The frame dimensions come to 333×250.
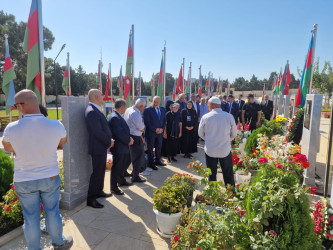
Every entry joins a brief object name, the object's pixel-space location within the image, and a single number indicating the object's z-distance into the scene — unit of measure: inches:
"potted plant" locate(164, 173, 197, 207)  129.5
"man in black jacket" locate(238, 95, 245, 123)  374.0
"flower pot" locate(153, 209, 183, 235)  115.4
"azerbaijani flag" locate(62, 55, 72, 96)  604.8
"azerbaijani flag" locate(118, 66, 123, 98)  900.8
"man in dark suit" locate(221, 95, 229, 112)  361.3
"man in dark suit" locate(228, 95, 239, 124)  368.8
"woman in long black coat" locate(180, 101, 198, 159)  272.2
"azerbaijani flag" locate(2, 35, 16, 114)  285.2
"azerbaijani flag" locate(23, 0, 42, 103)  152.3
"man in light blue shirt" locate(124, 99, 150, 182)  190.2
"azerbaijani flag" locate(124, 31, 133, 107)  316.5
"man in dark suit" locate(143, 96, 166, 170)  227.9
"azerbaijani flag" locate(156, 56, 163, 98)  421.2
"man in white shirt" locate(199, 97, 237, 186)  144.9
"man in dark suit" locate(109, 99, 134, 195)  165.3
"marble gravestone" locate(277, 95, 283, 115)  495.6
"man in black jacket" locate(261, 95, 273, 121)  401.7
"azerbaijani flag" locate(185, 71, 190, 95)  687.6
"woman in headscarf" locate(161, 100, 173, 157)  277.8
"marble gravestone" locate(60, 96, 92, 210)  145.6
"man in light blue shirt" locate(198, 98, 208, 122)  365.9
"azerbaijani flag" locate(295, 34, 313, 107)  238.8
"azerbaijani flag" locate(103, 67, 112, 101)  707.7
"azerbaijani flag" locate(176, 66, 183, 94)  514.6
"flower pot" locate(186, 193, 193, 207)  129.9
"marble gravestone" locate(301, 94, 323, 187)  175.5
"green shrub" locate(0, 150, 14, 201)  134.3
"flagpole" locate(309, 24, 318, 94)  231.9
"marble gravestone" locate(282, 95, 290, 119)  429.4
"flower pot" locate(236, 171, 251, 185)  169.7
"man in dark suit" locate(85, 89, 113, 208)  144.6
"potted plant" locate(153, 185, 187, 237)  115.8
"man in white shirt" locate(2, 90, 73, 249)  86.4
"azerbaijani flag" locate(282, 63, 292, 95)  500.0
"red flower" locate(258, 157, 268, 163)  124.9
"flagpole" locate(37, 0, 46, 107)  153.6
